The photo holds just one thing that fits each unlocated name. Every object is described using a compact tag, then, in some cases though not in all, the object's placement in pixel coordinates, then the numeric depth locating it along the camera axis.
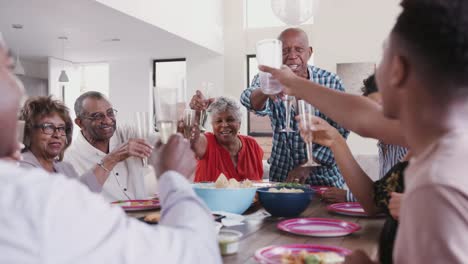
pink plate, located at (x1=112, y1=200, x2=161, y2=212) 2.02
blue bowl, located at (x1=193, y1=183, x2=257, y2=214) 1.86
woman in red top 3.41
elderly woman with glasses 2.40
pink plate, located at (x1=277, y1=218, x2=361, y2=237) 1.50
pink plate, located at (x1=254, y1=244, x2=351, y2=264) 1.22
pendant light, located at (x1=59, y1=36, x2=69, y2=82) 8.27
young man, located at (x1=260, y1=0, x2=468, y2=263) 0.74
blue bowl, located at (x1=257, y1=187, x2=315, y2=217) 1.82
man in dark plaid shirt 2.92
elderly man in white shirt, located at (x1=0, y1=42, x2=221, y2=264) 0.65
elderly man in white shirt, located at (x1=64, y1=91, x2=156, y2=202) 2.86
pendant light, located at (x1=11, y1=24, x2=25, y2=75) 6.27
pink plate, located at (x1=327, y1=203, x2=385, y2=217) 1.89
